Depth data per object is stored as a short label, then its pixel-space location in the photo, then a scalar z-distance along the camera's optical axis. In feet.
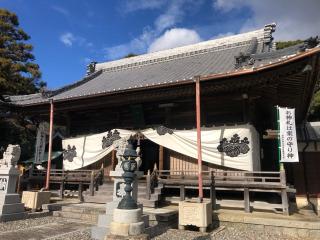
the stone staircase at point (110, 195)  33.91
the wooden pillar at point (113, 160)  43.92
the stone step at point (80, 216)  30.61
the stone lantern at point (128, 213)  18.67
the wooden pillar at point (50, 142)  38.59
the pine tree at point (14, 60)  67.00
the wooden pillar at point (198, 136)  27.53
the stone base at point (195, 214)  25.64
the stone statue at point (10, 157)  32.09
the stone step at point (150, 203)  33.42
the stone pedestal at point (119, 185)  25.16
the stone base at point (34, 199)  34.42
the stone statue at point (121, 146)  24.93
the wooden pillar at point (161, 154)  40.13
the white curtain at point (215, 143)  34.08
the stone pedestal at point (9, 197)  29.89
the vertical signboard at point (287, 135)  29.66
